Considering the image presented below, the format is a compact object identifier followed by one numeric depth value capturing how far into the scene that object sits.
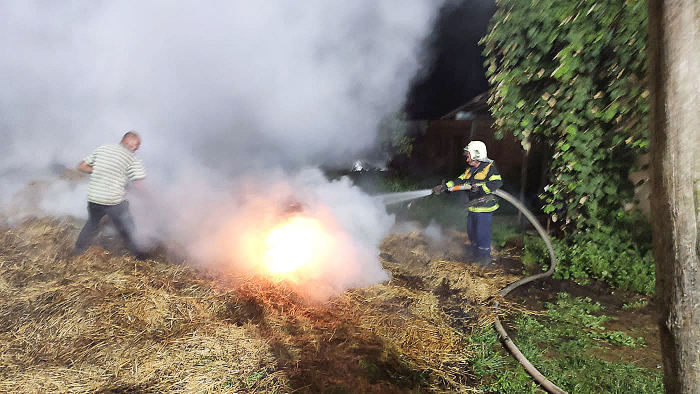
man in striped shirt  5.05
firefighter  5.66
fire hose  3.14
